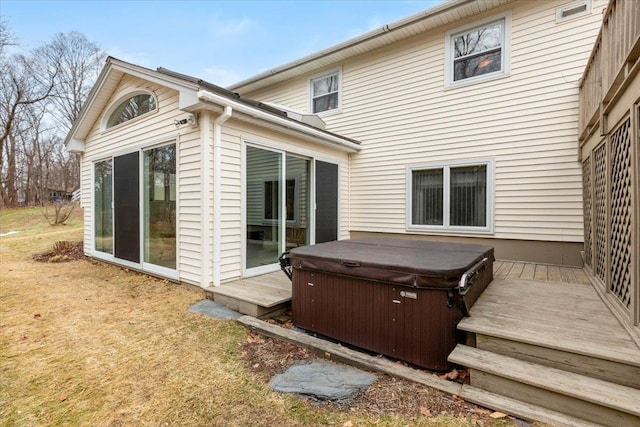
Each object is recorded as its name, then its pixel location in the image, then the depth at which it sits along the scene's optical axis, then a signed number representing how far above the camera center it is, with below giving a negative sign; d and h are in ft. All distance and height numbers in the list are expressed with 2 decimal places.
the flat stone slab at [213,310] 12.01 -4.17
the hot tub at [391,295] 8.21 -2.63
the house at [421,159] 8.89 +2.69
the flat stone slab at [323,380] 7.36 -4.42
